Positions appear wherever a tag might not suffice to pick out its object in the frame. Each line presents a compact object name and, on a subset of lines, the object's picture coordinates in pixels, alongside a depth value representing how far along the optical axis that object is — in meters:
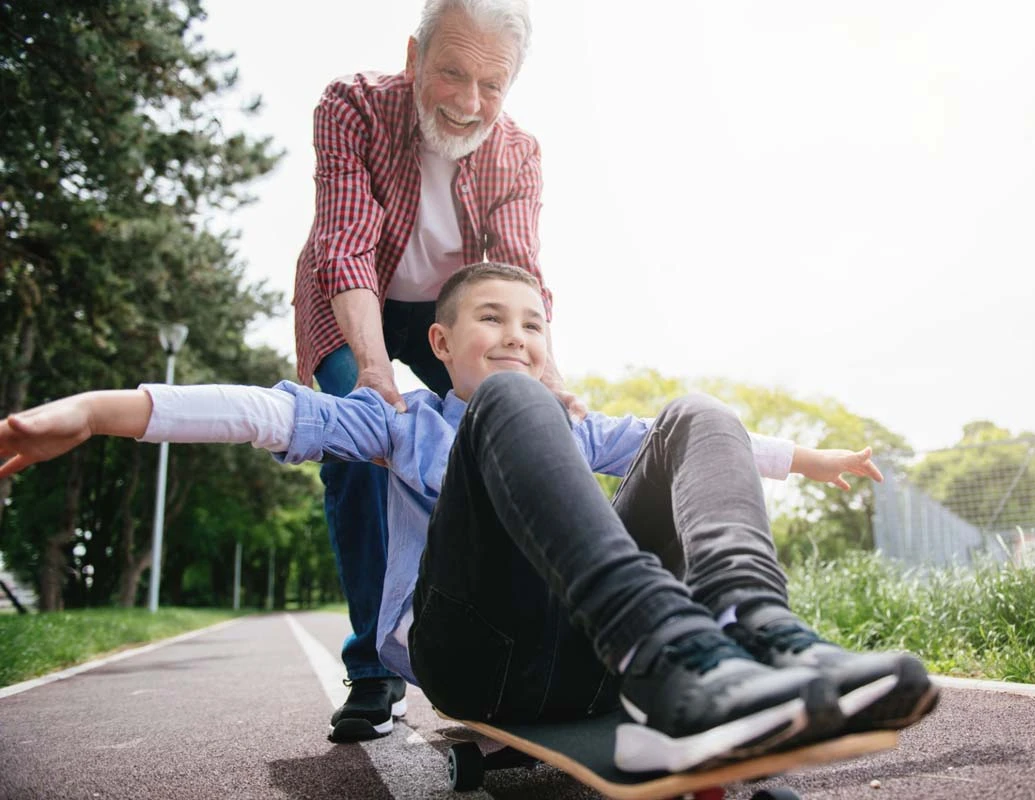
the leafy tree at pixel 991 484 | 11.75
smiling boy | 1.25
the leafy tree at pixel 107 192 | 9.59
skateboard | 1.20
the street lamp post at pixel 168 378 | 15.49
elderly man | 2.81
